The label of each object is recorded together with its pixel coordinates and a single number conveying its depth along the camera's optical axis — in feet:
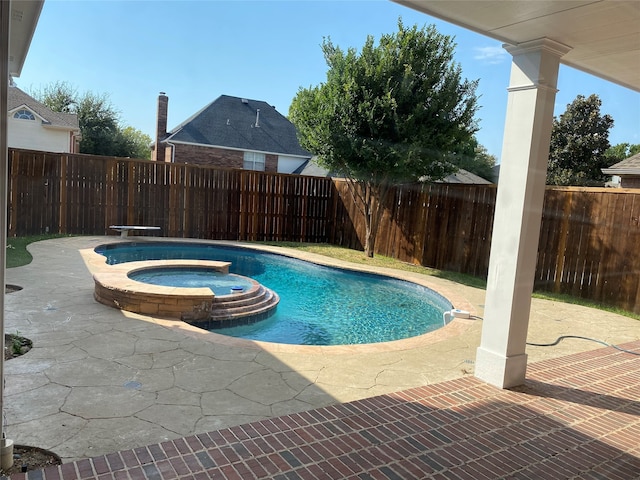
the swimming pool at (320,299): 20.72
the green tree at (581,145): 66.08
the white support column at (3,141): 6.35
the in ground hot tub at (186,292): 17.65
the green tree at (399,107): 31.89
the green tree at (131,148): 84.43
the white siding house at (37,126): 63.58
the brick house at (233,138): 70.33
